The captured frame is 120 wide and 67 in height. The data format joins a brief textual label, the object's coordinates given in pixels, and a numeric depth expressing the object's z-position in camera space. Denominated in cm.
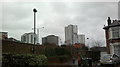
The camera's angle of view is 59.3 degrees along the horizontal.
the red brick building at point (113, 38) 1854
